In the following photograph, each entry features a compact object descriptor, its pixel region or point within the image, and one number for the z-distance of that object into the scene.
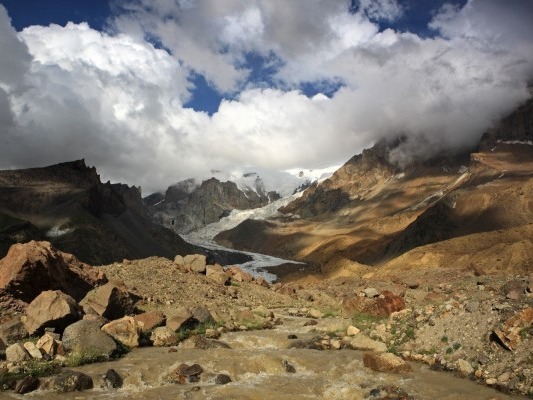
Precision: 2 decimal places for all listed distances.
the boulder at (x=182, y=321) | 20.22
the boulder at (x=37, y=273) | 20.58
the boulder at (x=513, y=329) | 14.29
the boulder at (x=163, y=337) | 18.53
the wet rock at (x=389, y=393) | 12.41
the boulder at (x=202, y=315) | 22.42
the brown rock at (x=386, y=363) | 15.14
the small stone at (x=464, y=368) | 14.62
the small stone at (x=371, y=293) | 26.36
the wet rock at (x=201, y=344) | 18.17
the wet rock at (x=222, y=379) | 13.92
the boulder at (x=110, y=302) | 20.98
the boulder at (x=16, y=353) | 13.85
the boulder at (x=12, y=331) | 16.44
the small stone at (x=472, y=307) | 17.30
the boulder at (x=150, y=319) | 19.87
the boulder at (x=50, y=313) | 17.17
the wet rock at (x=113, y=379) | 13.26
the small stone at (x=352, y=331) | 20.67
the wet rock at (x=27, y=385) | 12.11
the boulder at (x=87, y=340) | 15.41
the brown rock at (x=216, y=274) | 35.56
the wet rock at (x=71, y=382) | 12.53
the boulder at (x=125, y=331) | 17.42
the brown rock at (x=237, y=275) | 38.83
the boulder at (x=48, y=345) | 14.79
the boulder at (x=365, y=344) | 18.34
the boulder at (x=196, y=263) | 37.85
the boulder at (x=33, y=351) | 14.36
